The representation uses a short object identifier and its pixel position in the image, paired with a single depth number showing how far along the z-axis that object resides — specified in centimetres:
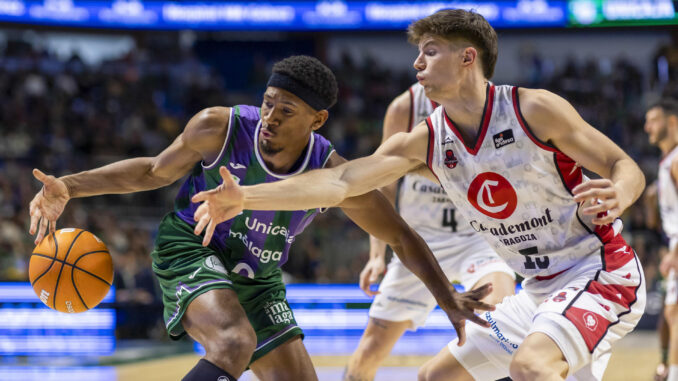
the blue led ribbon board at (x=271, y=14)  1573
